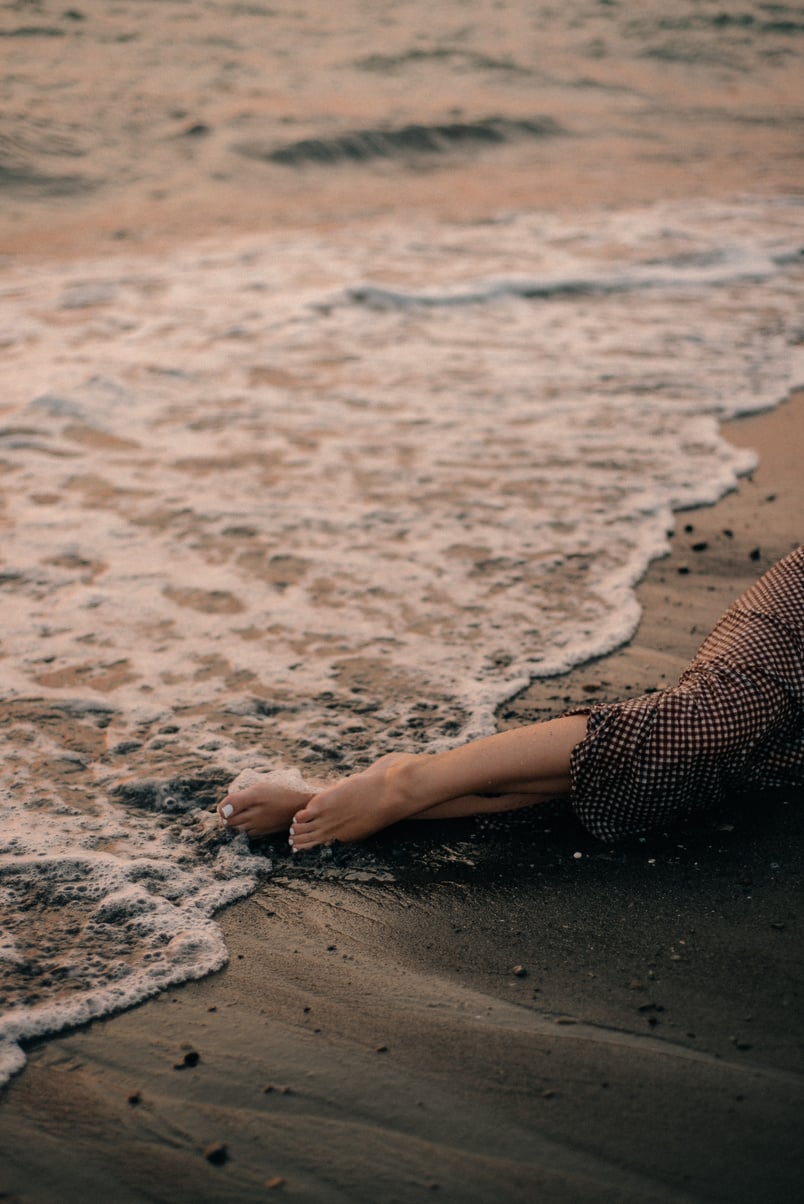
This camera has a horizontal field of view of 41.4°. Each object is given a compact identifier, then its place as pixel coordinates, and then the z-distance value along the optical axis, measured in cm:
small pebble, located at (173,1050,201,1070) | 203
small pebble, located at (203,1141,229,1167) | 183
